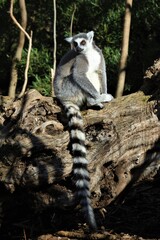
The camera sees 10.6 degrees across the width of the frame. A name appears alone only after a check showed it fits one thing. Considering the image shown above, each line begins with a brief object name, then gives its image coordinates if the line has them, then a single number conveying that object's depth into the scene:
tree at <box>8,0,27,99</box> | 13.30
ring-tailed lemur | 6.80
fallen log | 7.11
